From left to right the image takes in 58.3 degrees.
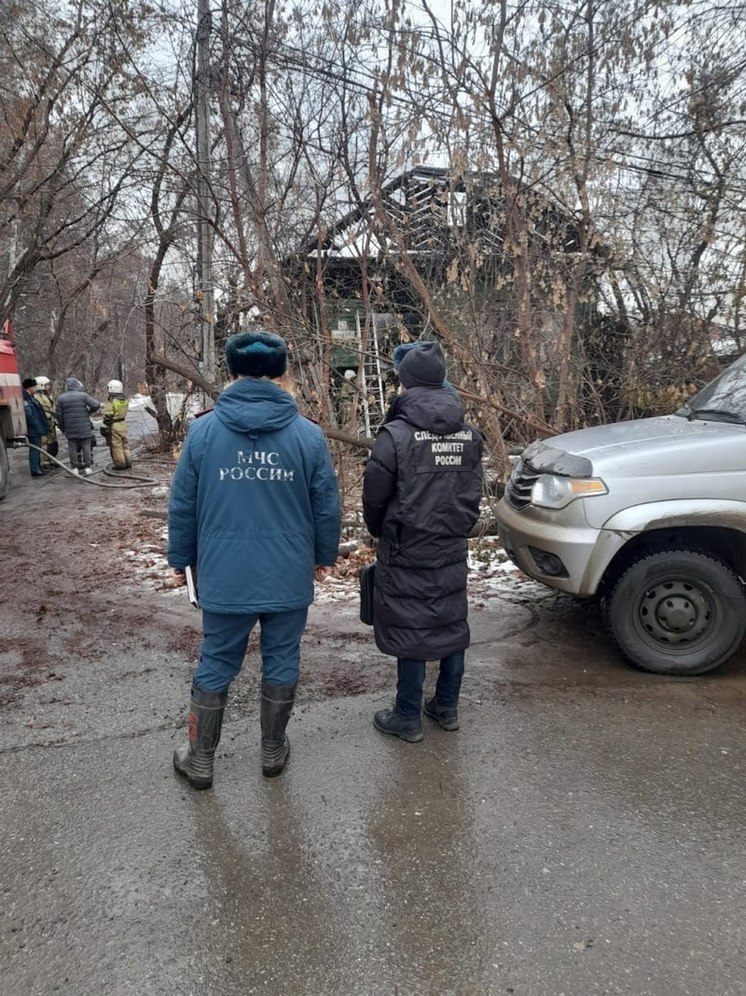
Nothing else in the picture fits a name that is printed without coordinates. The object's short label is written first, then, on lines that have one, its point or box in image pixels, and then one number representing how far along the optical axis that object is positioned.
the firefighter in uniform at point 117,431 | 13.18
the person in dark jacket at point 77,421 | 12.89
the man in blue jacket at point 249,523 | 2.84
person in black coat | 3.20
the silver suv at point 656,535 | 3.85
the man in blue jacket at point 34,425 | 13.18
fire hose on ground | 11.27
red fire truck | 10.88
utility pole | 8.31
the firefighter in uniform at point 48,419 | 13.74
